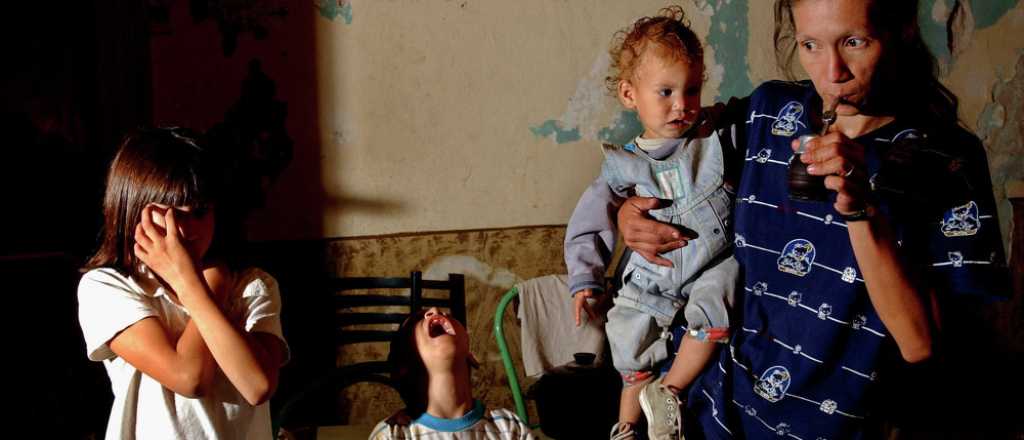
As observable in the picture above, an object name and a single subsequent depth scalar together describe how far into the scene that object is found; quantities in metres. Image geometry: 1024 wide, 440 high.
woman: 1.45
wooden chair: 3.10
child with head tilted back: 2.10
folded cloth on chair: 3.18
